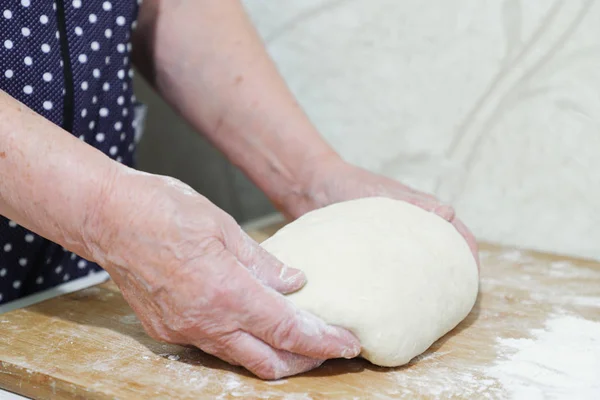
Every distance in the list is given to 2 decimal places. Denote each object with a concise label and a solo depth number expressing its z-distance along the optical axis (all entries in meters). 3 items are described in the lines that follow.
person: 0.91
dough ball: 0.94
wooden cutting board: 0.92
